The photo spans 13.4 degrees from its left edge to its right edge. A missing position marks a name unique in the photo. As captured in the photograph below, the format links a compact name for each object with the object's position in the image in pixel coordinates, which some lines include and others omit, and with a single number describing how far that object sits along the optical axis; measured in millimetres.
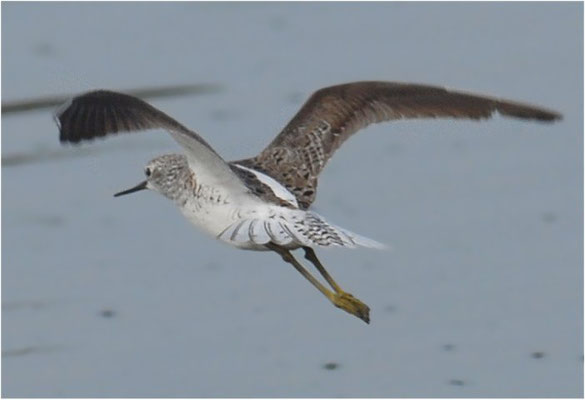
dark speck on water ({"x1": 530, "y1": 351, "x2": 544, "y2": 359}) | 13531
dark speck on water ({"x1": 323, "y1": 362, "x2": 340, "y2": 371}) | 13469
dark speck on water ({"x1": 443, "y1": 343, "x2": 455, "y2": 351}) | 13570
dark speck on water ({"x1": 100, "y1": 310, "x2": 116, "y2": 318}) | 14117
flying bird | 10703
